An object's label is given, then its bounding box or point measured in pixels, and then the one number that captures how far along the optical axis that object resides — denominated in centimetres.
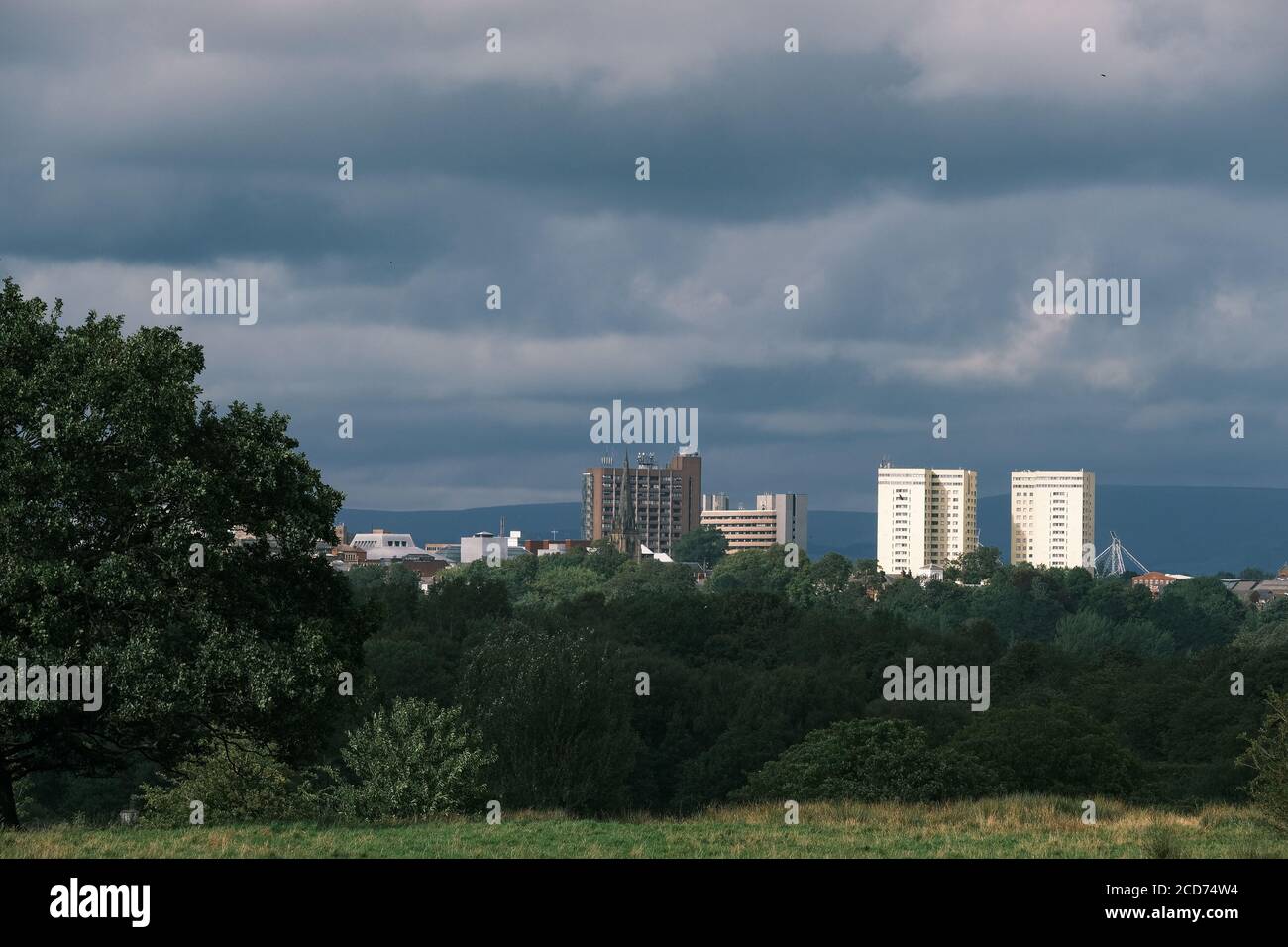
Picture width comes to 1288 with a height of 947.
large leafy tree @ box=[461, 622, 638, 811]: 7212
